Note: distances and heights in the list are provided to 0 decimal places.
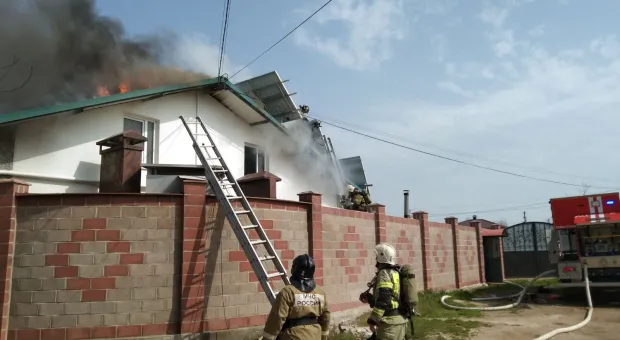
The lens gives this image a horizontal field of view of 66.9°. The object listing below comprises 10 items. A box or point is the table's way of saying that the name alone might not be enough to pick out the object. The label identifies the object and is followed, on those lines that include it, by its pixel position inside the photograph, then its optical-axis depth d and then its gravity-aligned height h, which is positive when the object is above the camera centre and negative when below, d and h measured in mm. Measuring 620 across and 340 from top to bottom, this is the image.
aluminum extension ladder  6625 +404
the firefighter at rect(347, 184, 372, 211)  14367 +1302
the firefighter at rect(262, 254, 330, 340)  3893 -557
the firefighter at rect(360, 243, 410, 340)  4695 -599
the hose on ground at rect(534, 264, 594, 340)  8488 -1736
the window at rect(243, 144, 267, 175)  12915 +2321
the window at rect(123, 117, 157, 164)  10344 +2538
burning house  8719 +3029
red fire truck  12570 -32
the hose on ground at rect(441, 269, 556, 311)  11969 -1701
